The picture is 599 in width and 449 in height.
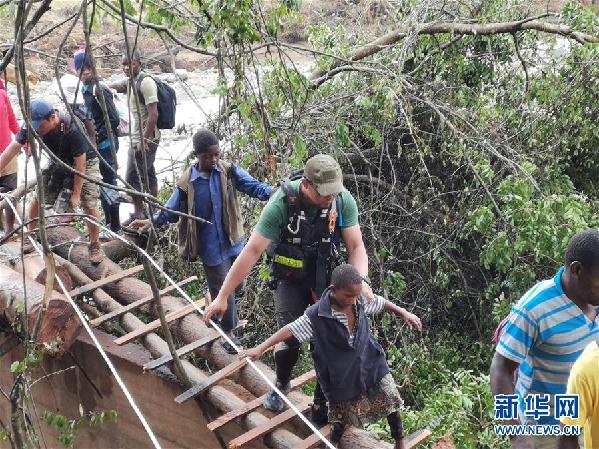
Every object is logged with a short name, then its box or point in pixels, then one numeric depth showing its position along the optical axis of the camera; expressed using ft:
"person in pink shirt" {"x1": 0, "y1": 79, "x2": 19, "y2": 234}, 20.39
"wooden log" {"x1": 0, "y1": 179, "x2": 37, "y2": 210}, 18.28
